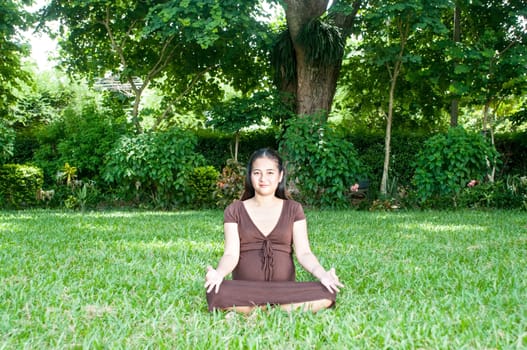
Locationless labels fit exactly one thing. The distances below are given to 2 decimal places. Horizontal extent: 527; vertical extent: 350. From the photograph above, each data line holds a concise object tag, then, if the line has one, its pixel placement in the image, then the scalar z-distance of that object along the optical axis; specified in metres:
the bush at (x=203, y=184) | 10.11
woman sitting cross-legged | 3.08
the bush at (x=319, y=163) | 9.83
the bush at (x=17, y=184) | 10.34
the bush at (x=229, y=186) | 9.65
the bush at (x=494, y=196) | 9.80
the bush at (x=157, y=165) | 9.80
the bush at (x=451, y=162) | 9.24
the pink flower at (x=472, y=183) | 9.42
